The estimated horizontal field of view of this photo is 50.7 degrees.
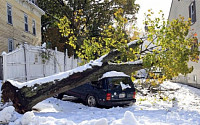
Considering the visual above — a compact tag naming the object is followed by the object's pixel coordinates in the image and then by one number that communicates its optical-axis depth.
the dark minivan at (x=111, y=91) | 9.33
